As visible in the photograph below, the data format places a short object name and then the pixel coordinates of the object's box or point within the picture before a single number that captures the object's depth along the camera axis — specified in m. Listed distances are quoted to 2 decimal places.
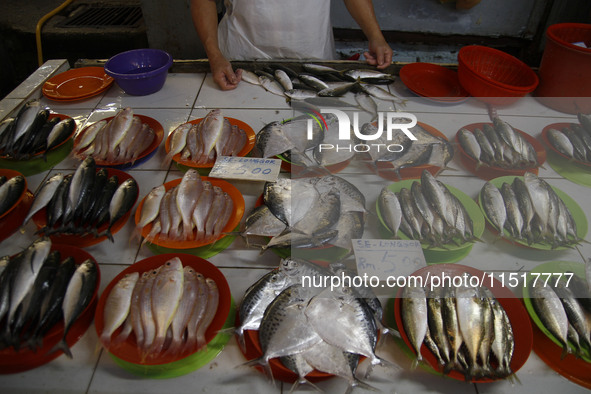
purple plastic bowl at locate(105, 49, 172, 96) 2.43
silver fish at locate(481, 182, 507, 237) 1.57
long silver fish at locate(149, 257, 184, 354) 1.16
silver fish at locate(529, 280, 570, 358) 1.21
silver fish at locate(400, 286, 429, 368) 1.18
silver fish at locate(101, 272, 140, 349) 1.17
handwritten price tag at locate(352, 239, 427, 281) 1.36
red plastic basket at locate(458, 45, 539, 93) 2.36
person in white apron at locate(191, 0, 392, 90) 2.74
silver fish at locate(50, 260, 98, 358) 1.17
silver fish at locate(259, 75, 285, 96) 2.59
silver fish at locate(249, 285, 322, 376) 1.13
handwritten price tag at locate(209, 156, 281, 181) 1.77
